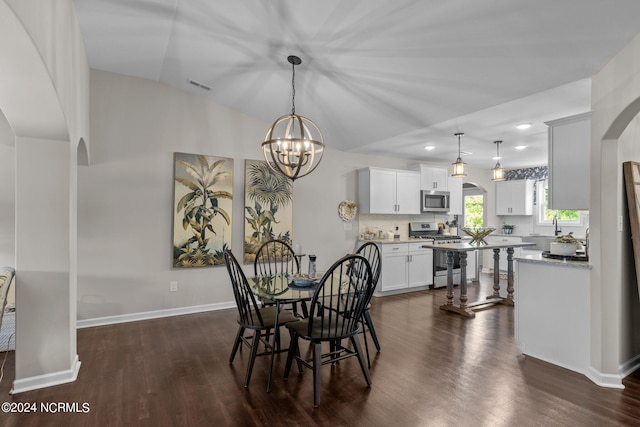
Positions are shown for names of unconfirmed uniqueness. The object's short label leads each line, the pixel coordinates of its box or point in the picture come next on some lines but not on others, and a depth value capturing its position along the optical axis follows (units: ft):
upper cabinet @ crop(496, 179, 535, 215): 24.54
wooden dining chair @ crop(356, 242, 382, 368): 10.13
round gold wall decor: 19.22
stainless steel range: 20.42
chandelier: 9.51
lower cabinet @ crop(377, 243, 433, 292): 18.42
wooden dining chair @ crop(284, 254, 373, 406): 7.74
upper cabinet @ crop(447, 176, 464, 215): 22.67
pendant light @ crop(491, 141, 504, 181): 16.87
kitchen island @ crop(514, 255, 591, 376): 9.31
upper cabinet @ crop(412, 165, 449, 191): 21.40
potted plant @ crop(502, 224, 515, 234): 25.75
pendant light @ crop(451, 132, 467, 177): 15.99
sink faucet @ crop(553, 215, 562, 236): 22.93
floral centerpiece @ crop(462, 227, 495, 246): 16.11
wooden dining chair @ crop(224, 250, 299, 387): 8.62
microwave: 21.43
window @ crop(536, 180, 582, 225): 23.56
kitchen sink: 22.65
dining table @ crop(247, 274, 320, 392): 8.39
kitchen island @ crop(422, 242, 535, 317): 14.92
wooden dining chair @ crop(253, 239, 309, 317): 16.42
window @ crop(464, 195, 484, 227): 27.37
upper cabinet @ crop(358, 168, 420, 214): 19.31
